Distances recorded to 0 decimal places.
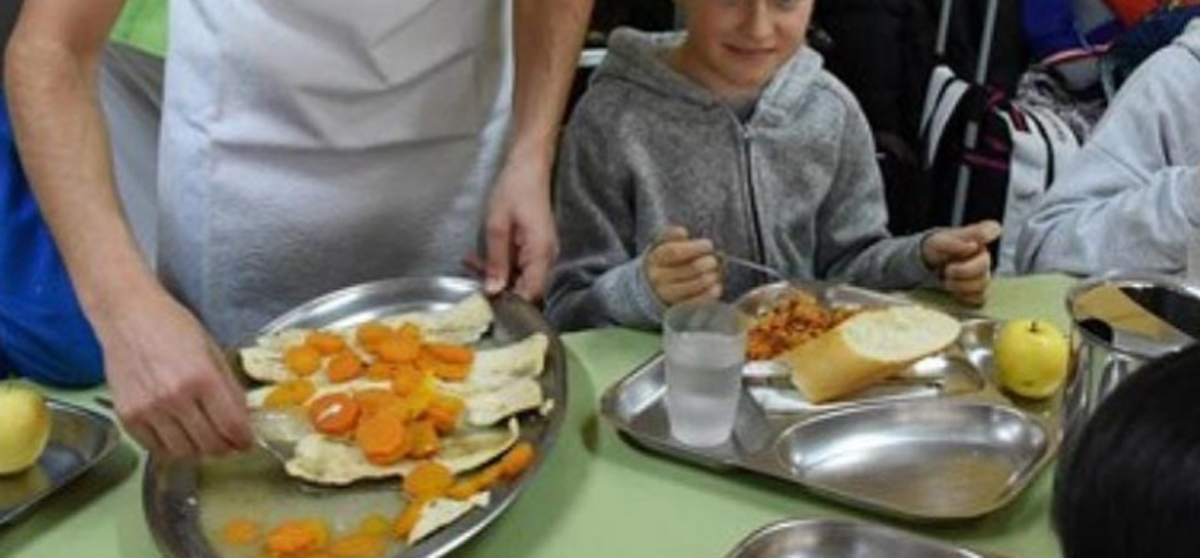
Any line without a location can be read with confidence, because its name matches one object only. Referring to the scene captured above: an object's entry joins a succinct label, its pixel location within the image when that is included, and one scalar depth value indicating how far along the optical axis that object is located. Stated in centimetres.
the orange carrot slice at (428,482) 99
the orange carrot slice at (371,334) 119
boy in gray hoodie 148
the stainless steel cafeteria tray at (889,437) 105
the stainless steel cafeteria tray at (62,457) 101
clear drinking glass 109
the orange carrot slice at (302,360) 115
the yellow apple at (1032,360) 115
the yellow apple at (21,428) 102
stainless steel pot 95
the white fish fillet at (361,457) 101
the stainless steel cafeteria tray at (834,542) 95
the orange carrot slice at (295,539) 93
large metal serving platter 94
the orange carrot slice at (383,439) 103
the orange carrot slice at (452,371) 116
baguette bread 116
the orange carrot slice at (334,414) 107
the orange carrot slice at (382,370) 115
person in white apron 132
